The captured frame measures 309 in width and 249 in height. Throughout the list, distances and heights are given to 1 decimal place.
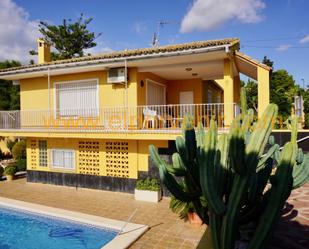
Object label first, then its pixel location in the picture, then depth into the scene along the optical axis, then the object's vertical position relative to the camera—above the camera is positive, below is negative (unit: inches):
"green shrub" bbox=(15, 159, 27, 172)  728.3 -116.0
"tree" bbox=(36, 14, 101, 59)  1229.1 +403.1
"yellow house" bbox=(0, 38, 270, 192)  465.1 +34.9
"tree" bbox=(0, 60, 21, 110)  1031.0 +111.7
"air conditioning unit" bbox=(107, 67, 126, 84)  534.9 +93.4
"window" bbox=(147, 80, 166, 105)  600.4 +65.2
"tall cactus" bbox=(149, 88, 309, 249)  161.0 -41.1
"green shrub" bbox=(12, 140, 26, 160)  769.6 -83.3
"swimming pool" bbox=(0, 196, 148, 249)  347.3 -157.7
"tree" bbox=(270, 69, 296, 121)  1019.3 +117.9
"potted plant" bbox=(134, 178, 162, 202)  481.6 -127.9
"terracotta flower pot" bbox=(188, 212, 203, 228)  366.9 -139.2
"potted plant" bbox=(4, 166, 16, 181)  667.4 -125.6
